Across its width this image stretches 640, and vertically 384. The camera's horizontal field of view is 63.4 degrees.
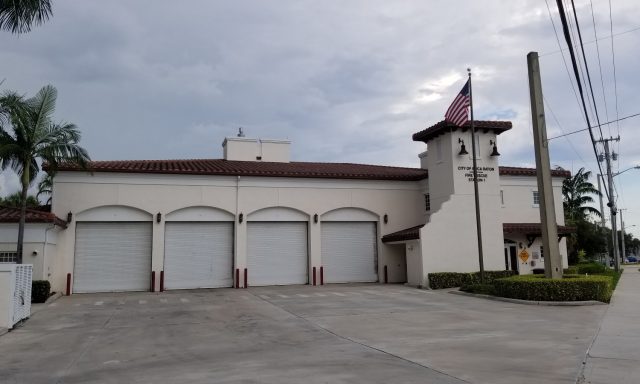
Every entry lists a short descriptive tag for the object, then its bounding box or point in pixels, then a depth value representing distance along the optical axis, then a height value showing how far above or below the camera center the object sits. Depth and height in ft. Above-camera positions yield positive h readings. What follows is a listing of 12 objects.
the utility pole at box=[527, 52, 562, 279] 63.82 +10.84
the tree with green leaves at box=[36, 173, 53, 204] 112.11 +18.92
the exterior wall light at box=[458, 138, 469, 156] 87.04 +18.51
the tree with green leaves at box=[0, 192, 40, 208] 140.40 +18.65
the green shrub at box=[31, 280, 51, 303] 66.59 -2.97
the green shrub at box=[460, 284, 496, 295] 67.63 -3.79
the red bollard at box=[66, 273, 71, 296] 78.69 -2.53
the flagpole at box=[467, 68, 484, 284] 72.80 +7.11
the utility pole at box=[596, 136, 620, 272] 126.31 +13.29
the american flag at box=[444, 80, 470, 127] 75.15 +22.15
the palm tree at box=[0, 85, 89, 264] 65.87 +16.22
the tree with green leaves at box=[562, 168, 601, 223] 173.37 +22.33
